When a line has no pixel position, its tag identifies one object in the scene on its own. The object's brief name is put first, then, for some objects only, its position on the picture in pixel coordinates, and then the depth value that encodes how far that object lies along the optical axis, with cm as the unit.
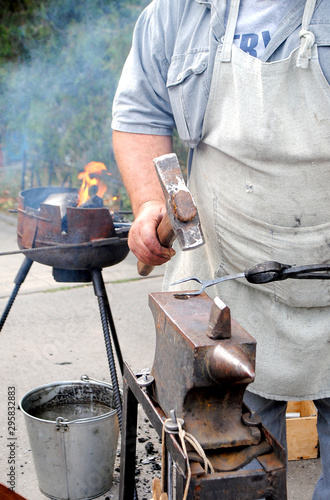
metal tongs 126
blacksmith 146
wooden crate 256
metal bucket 220
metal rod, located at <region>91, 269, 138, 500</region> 226
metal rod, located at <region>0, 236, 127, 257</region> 230
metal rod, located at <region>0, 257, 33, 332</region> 261
